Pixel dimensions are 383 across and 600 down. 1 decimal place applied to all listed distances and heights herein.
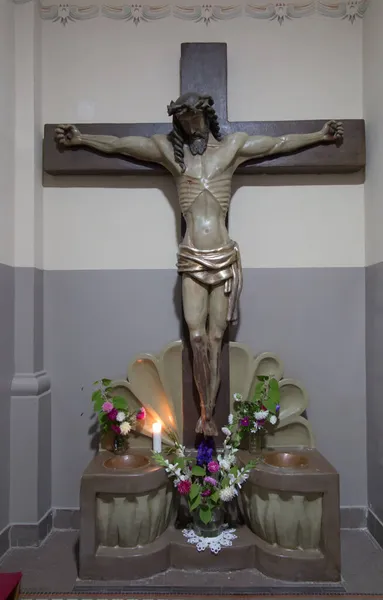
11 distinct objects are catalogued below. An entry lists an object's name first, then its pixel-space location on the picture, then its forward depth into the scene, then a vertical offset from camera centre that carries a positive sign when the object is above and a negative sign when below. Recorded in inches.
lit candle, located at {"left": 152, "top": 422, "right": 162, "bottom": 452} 82.6 -20.7
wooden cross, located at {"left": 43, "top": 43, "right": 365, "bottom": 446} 92.8 +32.9
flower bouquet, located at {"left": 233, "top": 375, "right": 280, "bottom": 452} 86.0 -17.2
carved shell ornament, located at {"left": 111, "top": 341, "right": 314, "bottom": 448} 91.2 -13.9
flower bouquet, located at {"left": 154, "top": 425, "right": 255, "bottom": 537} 77.9 -27.1
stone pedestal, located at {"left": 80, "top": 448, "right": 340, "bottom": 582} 75.9 -34.0
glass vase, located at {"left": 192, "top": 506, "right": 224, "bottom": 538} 79.5 -34.5
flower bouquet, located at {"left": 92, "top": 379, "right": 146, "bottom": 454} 87.2 -18.3
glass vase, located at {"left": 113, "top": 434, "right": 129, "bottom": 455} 88.6 -23.6
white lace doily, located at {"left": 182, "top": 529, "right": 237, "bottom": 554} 77.3 -36.4
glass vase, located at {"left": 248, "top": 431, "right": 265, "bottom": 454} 87.3 -23.0
